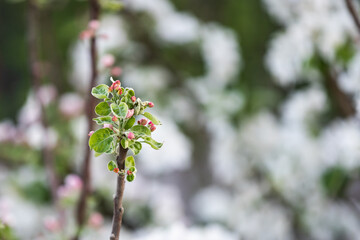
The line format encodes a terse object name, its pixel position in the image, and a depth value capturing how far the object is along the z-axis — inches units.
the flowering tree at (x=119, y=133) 44.1
